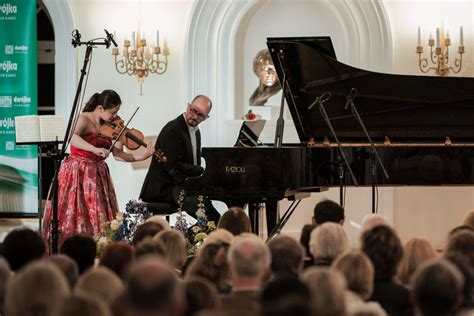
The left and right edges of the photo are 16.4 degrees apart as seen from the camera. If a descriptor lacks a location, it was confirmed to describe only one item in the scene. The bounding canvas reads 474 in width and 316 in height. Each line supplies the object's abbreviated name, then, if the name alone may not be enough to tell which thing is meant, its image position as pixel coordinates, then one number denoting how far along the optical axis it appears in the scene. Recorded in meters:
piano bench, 13.44
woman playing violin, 12.90
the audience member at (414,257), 6.79
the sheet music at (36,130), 12.17
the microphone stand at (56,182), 11.43
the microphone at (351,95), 11.39
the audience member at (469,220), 8.97
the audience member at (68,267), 6.18
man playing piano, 13.47
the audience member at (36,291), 4.65
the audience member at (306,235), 8.16
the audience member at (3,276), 5.82
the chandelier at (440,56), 16.21
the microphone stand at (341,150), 11.33
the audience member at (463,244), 6.89
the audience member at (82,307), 4.41
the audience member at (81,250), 7.04
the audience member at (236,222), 8.94
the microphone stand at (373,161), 11.31
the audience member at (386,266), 6.10
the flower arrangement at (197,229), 10.89
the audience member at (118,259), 6.80
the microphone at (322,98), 11.50
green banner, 16.35
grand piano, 11.77
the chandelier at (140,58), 16.31
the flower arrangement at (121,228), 11.27
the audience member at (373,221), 7.80
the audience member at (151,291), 4.32
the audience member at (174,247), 6.98
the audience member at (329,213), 9.16
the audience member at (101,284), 5.32
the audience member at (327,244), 6.92
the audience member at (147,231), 8.04
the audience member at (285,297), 4.35
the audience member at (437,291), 4.94
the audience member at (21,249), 7.05
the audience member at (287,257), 6.51
